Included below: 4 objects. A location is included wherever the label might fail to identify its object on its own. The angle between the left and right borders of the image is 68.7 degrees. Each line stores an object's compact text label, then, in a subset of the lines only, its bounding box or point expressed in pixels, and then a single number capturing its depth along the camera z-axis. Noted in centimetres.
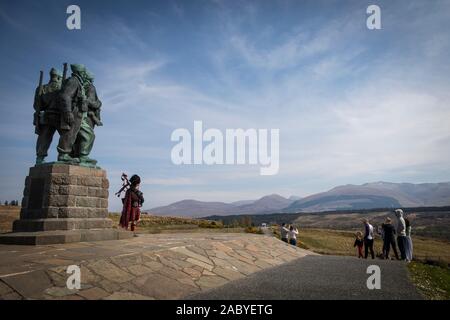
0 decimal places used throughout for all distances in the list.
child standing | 1617
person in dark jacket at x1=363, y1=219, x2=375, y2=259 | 1534
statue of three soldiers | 1172
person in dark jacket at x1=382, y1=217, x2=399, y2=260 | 1443
